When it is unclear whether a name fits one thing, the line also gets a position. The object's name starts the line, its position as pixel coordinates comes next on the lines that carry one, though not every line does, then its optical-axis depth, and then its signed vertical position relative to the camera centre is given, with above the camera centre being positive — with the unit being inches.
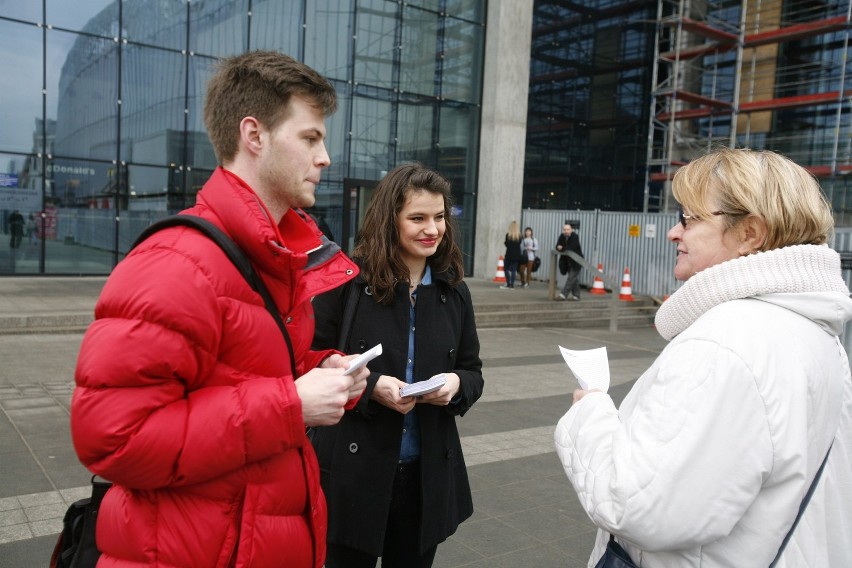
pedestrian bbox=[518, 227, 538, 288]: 749.3 -28.6
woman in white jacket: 57.3 -14.1
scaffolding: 936.3 +218.4
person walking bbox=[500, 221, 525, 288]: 714.8 -27.7
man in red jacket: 57.3 -14.2
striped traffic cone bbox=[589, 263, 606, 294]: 707.5 -57.3
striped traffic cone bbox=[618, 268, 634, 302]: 672.6 -56.6
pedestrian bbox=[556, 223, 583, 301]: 648.4 -33.6
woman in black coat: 100.6 -24.3
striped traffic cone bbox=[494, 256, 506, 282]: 783.1 -55.5
